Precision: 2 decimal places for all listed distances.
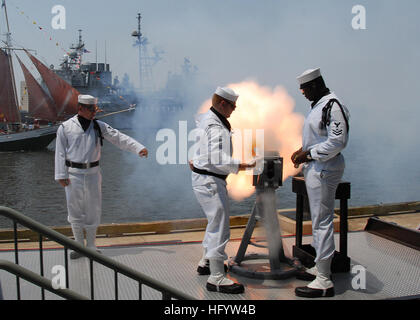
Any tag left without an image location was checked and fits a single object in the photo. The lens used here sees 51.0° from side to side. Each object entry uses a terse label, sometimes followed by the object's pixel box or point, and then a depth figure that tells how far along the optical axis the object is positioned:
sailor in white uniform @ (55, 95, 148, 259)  5.05
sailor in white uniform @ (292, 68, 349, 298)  3.89
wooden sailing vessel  50.59
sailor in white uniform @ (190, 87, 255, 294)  4.01
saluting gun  4.45
